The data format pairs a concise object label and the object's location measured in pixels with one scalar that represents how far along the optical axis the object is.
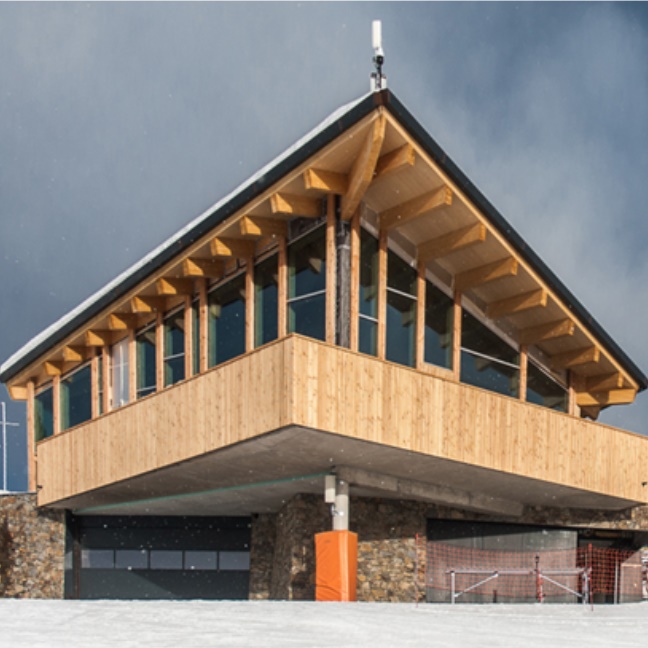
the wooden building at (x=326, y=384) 16.61
